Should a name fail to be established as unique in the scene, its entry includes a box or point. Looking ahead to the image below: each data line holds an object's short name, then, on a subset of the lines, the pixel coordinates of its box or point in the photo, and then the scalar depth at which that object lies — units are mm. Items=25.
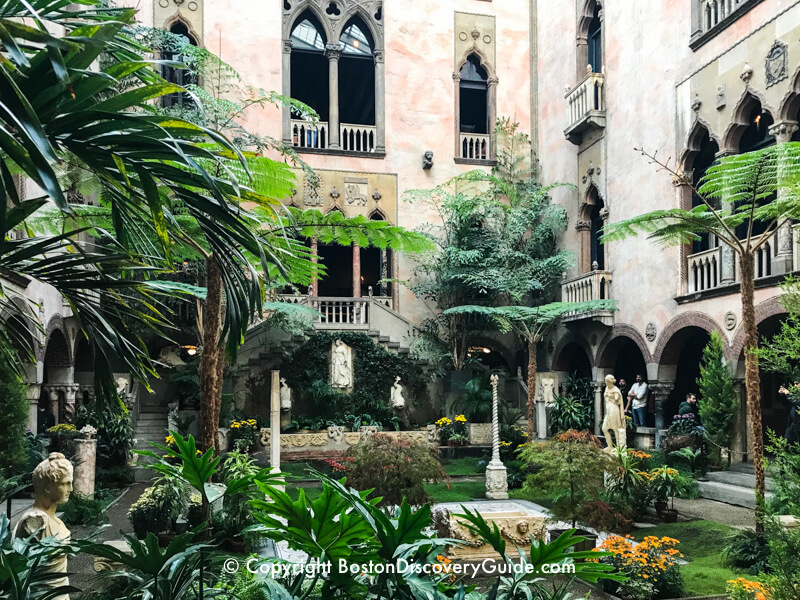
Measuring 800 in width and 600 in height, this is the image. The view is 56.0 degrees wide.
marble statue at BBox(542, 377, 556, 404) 19359
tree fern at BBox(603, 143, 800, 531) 8742
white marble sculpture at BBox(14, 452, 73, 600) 4086
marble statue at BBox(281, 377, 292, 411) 18844
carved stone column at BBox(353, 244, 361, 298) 21856
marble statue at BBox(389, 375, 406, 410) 19797
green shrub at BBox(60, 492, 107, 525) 10703
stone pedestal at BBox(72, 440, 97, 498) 11969
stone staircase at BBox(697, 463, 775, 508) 11906
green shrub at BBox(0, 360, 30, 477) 10117
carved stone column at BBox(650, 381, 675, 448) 16013
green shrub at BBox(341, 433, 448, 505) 8867
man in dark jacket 15031
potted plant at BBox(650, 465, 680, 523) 10904
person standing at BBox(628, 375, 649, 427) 16734
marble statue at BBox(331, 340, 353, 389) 19797
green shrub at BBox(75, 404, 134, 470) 14531
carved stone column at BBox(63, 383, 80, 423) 15695
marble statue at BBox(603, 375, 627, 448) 13523
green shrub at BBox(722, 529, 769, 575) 8204
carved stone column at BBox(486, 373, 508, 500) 13414
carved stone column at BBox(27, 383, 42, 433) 13181
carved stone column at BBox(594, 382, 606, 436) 18312
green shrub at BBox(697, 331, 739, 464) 13641
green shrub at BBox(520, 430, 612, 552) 9508
